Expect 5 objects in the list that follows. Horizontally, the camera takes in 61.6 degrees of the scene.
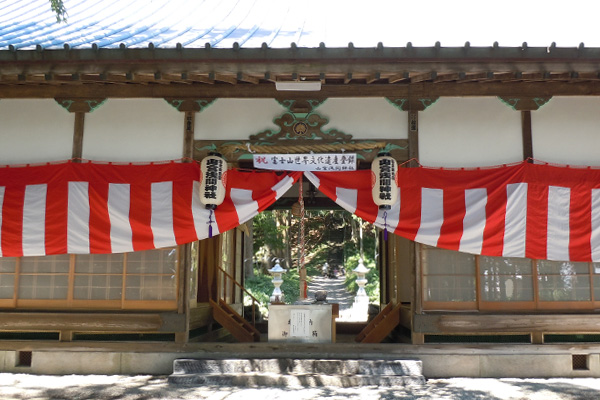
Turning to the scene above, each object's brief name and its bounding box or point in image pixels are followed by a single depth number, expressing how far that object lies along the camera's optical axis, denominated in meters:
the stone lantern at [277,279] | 8.59
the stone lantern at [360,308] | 16.02
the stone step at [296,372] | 6.10
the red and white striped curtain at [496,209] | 6.44
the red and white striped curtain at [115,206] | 6.60
